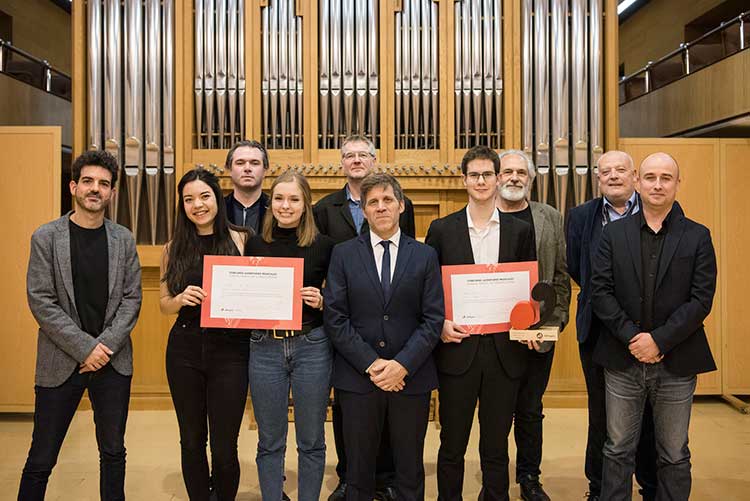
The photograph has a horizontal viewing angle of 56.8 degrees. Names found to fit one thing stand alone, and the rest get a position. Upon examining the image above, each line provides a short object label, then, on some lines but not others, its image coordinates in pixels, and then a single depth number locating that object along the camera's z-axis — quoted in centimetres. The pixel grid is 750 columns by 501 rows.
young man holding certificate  288
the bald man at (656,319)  279
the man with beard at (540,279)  337
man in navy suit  275
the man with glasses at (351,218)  350
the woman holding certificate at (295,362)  286
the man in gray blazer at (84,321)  282
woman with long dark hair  285
